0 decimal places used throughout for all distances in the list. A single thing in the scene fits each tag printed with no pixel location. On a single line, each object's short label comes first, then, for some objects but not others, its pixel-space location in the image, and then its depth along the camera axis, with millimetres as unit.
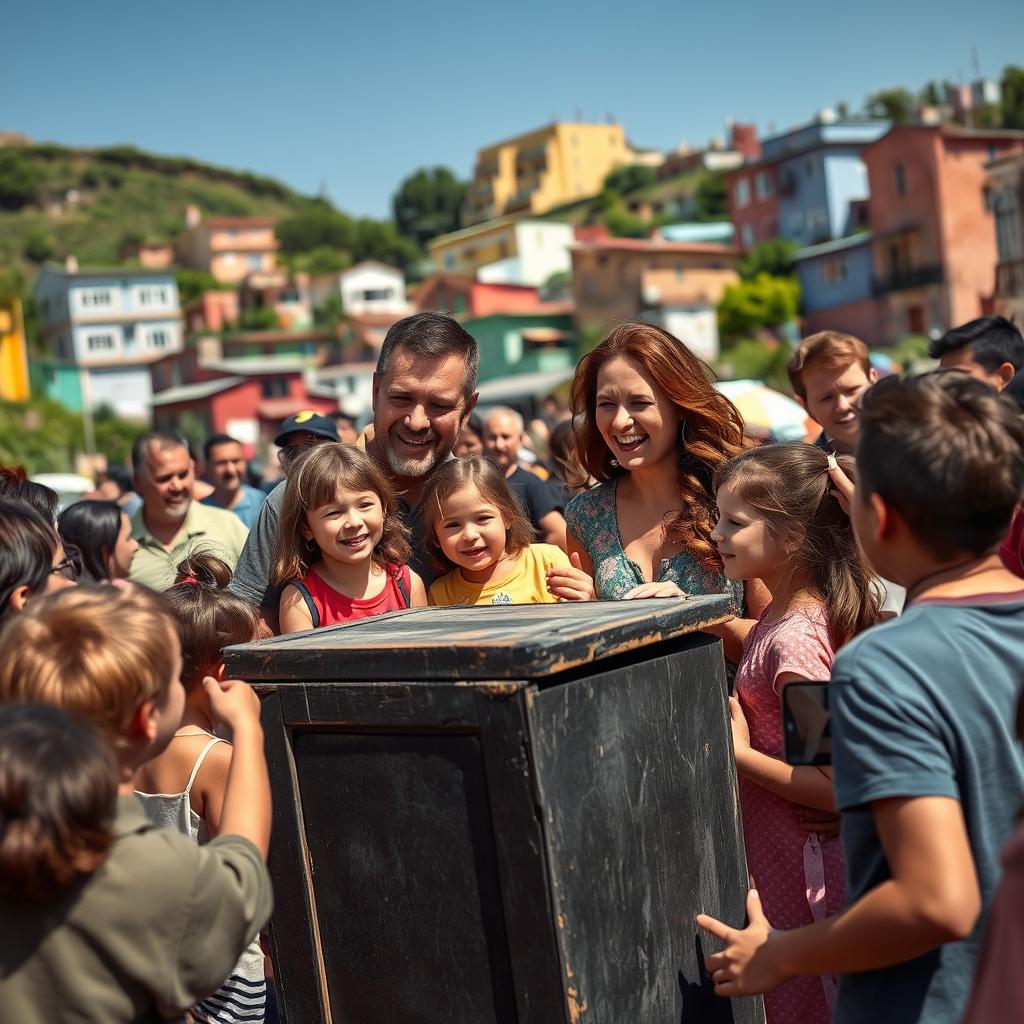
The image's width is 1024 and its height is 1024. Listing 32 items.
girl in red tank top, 4070
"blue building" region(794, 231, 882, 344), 52062
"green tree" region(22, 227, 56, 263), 102312
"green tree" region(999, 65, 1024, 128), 62719
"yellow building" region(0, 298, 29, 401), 58031
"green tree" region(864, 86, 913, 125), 77062
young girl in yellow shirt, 4301
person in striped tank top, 3412
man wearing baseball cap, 6887
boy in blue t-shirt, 1956
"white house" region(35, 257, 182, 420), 72688
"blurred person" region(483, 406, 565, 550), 6102
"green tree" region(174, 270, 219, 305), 84250
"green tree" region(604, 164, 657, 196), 94688
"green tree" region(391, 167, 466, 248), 114812
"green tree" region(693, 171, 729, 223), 79312
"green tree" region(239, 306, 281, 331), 72500
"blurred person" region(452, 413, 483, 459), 8320
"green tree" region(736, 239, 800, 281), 56250
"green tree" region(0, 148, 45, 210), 114938
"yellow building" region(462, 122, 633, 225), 104750
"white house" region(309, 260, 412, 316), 76125
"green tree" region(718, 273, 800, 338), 53094
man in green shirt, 7328
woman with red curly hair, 3924
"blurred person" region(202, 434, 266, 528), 9219
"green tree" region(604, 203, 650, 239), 80312
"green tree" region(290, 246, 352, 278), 89431
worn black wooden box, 2391
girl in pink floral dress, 3252
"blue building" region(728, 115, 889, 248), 62469
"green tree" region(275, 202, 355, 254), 101688
